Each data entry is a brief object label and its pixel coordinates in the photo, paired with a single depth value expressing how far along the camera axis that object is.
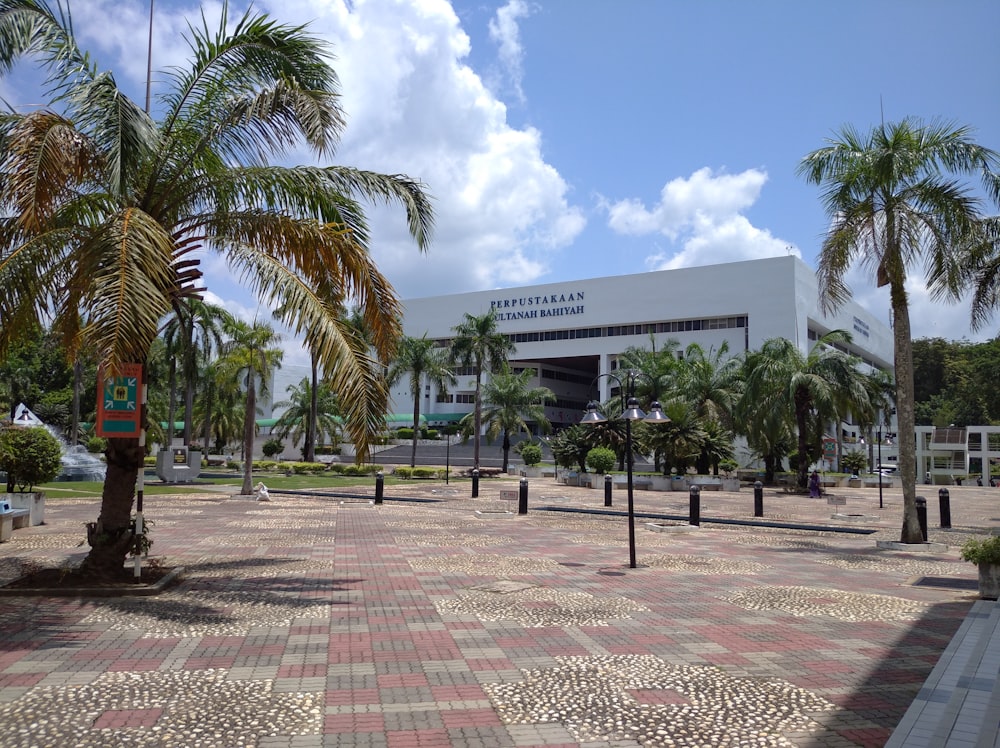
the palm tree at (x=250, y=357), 26.66
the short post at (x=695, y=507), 19.14
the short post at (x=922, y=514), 16.41
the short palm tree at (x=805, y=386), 35.69
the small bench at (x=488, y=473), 46.08
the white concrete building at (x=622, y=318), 60.81
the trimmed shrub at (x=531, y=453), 47.50
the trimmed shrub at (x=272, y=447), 60.06
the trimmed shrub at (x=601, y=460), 36.38
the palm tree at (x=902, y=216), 15.41
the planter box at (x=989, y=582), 9.63
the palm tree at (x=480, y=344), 49.53
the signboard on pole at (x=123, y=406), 9.00
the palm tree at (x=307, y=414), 55.75
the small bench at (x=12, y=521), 13.91
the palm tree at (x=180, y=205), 8.14
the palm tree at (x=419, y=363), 50.94
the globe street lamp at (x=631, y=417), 12.03
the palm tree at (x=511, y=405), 51.28
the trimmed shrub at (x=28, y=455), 15.96
